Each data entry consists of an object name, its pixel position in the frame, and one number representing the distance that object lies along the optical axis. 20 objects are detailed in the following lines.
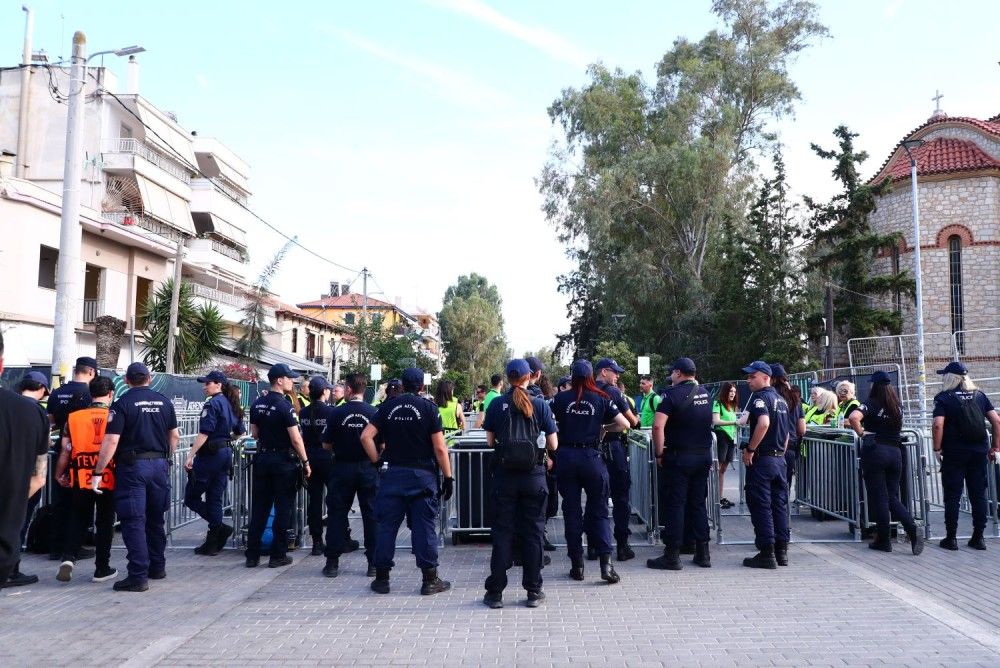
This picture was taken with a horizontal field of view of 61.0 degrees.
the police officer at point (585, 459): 7.53
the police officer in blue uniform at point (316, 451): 8.83
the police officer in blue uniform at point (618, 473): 8.68
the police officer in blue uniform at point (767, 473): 8.12
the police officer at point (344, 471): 8.02
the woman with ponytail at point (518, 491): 6.84
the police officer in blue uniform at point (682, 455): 8.13
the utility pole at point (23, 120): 34.12
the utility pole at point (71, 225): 13.54
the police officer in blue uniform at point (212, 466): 9.12
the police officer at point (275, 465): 8.31
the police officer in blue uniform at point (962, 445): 8.92
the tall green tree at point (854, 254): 30.55
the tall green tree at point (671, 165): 34.91
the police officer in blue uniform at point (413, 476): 7.18
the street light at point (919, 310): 22.90
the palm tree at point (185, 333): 27.20
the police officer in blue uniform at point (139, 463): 7.41
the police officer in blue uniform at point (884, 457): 8.68
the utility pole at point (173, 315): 24.83
